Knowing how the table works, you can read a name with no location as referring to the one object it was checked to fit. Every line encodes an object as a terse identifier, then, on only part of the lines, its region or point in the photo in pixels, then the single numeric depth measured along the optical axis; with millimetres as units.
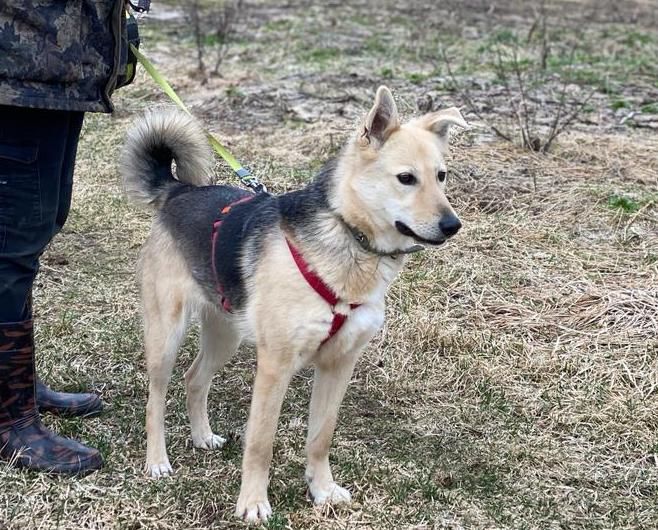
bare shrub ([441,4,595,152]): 6926
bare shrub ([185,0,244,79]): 9484
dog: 2969
